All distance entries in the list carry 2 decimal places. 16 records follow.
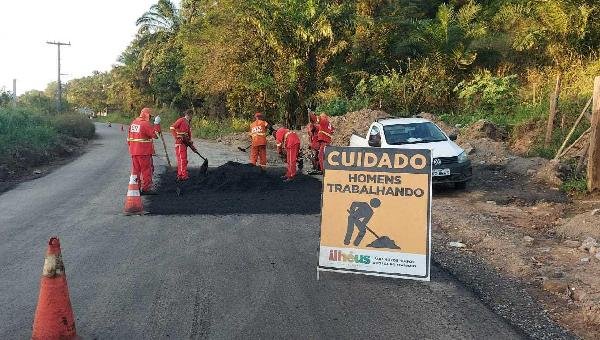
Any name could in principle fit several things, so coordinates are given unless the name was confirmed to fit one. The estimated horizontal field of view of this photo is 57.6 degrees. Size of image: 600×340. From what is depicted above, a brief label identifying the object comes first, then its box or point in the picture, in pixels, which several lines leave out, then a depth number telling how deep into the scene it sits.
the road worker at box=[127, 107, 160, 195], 11.58
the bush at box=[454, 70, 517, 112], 22.84
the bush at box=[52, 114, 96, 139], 32.84
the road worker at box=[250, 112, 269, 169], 14.50
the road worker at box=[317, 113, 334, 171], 14.78
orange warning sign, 5.93
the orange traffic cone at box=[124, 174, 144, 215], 9.93
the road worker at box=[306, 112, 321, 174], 15.01
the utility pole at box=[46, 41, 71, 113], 49.43
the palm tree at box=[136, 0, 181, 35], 48.44
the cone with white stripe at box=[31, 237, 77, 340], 4.36
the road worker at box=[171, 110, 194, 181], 13.66
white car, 11.73
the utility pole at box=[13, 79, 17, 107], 37.86
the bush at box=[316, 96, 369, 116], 26.34
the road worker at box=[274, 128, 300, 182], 13.94
